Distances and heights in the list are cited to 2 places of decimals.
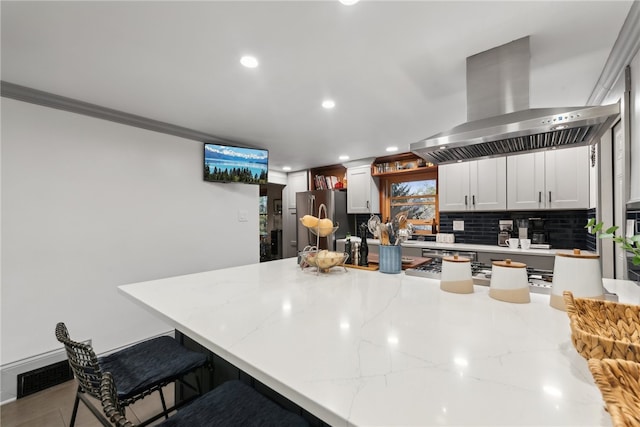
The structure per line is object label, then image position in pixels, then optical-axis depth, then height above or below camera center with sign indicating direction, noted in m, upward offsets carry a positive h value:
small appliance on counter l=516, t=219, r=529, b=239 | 3.41 -0.19
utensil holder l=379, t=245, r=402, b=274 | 1.69 -0.27
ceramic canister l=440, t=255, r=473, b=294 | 1.26 -0.28
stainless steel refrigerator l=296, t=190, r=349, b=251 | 4.70 +0.08
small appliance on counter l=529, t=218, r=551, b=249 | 3.32 -0.24
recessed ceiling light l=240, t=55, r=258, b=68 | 1.74 +0.98
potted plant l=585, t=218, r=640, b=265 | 0.76 -0.09
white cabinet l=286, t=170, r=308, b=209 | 5.48 +0.59
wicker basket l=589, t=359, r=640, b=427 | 0.43 -0.29
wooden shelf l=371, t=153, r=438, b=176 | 4.31 +0.78
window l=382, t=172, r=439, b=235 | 4.40 +0.25
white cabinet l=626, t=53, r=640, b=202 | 1.45 +0.42
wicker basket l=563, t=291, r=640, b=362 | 0.58 -0.29
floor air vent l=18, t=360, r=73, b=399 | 2.06 -1.23
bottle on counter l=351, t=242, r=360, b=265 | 1.96 -0.28
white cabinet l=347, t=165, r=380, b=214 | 4.67 +0.39
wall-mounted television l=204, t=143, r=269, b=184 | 3.26 +0.63
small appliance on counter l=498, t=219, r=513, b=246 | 3.54 -0.22
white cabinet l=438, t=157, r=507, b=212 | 3.46 +0.36
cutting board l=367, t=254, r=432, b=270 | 1.85 -0.34
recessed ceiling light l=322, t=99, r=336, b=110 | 2.39 +0.97
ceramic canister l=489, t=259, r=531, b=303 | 1.13 -0.28
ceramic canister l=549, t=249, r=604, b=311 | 0.98 -0.22
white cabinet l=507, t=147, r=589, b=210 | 2.98 +0.38
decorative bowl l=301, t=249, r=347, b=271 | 1.69 -0.27
